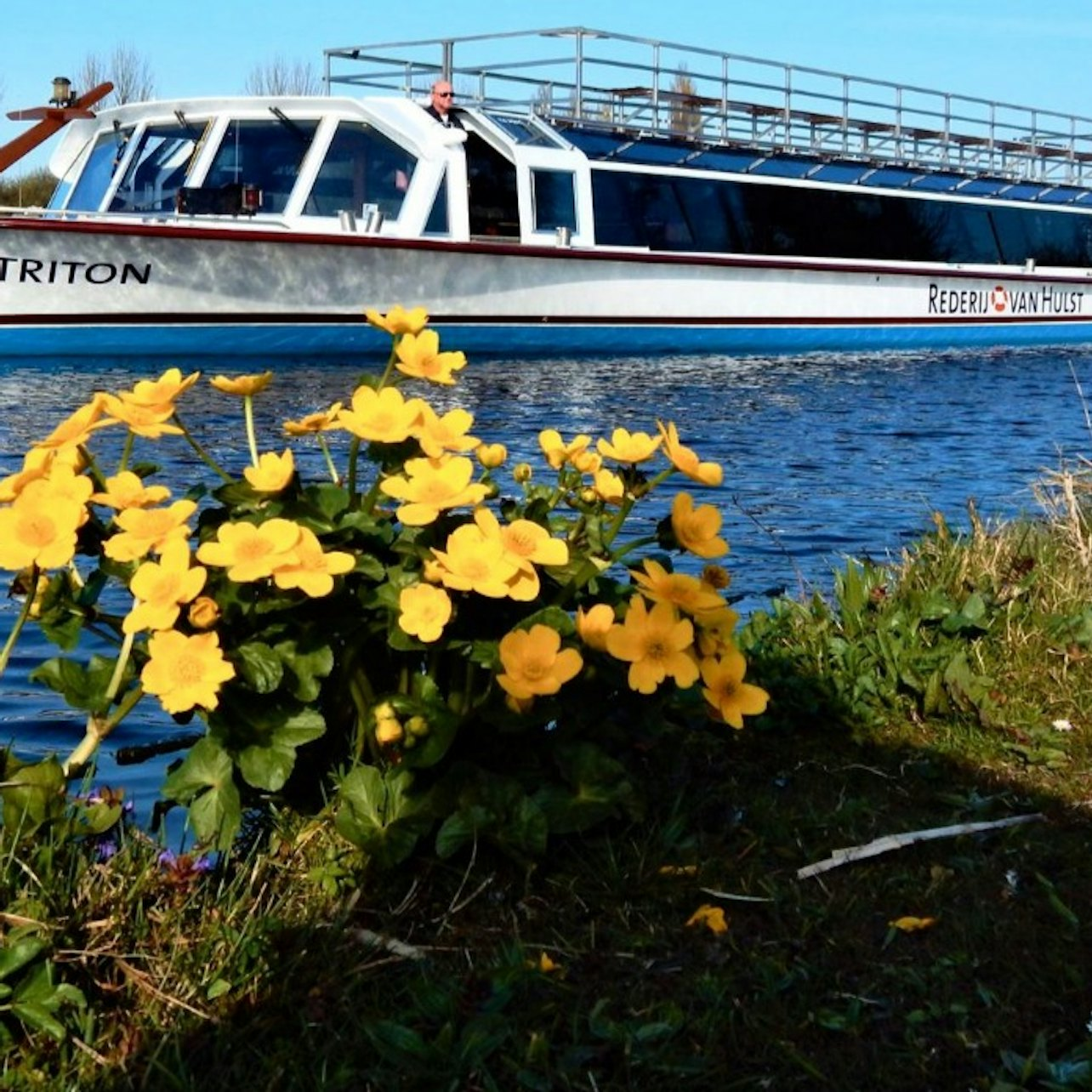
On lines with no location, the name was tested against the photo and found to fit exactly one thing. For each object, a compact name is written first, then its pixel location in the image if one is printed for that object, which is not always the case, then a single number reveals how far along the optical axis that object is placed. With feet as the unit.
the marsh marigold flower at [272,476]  8.99
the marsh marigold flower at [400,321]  10.12
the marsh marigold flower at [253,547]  8.34
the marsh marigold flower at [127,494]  8.96
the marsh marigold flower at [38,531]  8.46
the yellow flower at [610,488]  9.93
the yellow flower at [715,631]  9.38
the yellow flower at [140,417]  9.25
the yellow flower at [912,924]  8.55
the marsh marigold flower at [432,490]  8.83
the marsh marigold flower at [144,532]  8.61
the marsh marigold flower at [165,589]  8.25
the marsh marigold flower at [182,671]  8.13
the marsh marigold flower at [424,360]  9.87
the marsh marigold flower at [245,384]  9.56
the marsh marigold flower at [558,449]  10.18
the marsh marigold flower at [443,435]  9.21
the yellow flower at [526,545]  8.70
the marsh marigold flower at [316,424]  9.54
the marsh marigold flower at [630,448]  9.80
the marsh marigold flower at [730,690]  9.38
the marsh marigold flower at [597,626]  9.11
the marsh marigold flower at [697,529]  9.54
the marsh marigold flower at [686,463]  9.34
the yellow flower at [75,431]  9.12
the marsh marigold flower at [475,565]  8.52
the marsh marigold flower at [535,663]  8.60
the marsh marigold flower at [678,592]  9.16
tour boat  49.98
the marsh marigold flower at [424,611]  8.47
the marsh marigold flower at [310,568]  8.30
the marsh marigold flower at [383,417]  9.31
